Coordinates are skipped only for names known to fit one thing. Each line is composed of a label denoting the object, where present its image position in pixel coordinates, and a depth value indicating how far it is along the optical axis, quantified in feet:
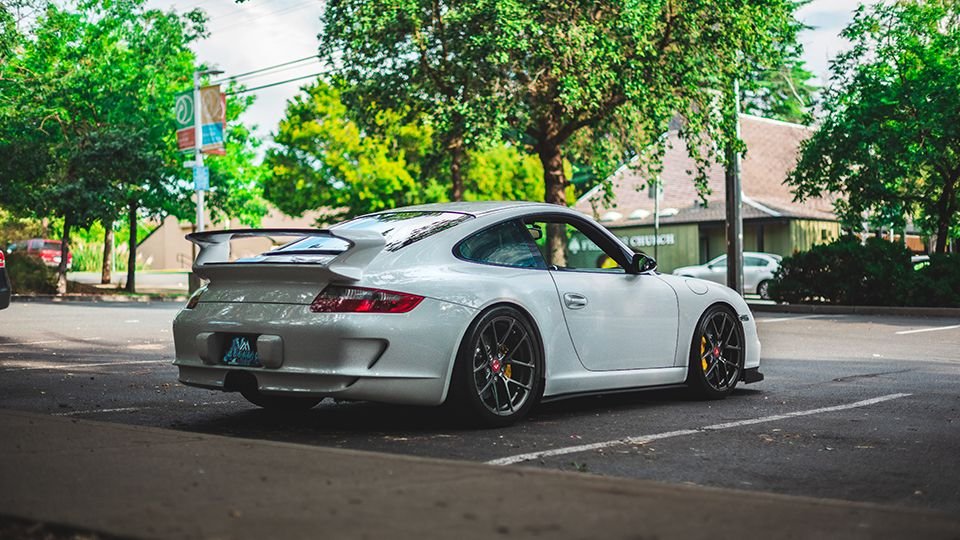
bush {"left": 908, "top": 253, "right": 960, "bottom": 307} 74.95
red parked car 183.32
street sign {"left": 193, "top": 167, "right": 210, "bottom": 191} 100.58
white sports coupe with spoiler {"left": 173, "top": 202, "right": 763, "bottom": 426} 20.77
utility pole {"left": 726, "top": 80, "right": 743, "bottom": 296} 84.53
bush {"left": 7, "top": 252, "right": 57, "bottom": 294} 113.29
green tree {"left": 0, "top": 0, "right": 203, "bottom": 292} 109.50
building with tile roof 141.18
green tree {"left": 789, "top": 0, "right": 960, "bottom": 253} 86.38
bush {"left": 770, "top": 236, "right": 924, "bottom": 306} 78.07
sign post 101.50
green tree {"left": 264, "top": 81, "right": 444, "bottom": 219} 163.12
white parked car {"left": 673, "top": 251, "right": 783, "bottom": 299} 114.11
